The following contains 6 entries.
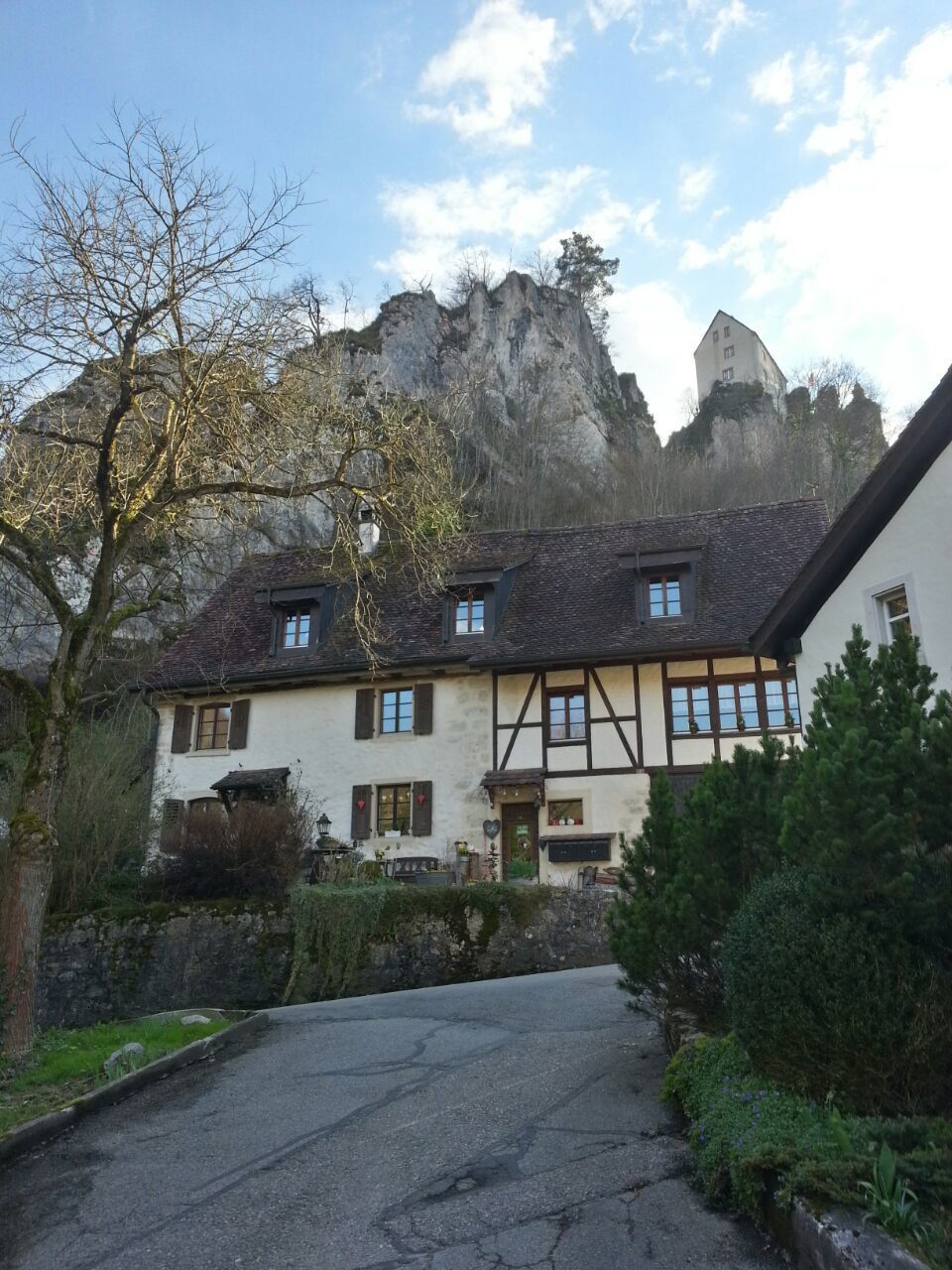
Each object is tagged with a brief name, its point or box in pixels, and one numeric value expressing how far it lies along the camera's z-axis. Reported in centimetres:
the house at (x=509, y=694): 2039
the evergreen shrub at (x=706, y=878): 720
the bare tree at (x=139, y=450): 962
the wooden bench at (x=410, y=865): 2006
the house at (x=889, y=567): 1206
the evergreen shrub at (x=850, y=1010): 512
